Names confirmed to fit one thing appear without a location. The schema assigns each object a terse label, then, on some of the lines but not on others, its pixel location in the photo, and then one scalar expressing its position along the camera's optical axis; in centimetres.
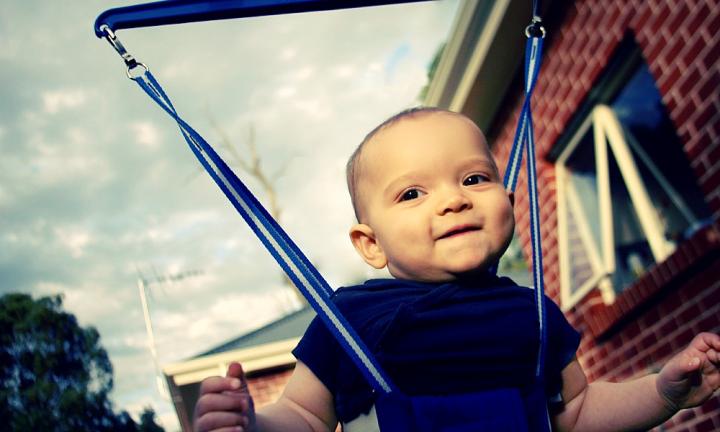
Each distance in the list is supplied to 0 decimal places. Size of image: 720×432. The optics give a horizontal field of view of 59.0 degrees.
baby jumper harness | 124
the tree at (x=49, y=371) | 2433
